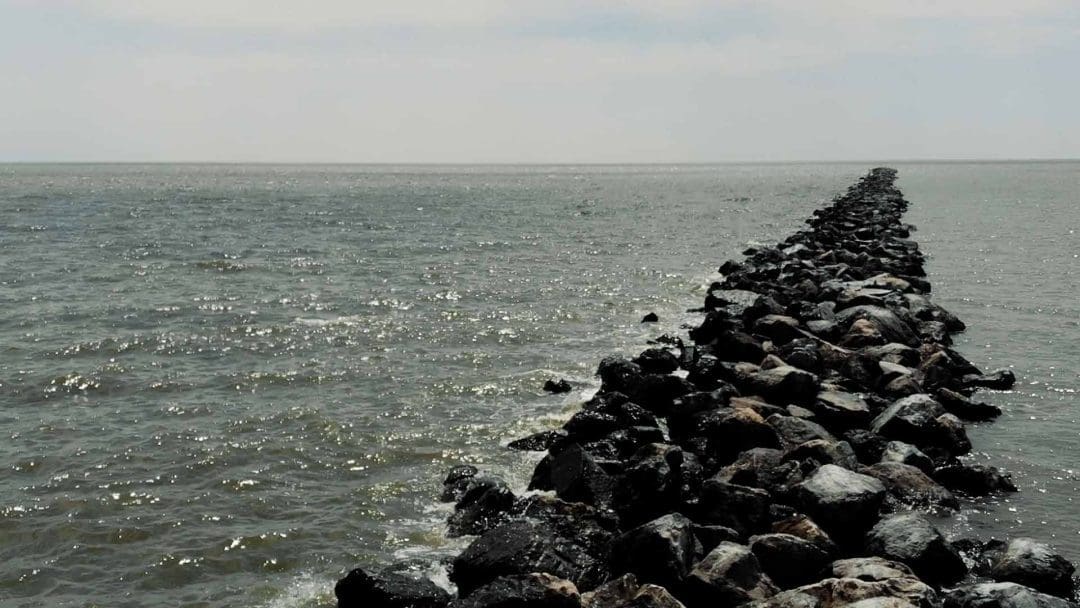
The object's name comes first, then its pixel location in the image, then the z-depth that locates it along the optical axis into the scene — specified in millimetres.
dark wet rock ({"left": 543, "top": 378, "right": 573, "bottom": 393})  13867
